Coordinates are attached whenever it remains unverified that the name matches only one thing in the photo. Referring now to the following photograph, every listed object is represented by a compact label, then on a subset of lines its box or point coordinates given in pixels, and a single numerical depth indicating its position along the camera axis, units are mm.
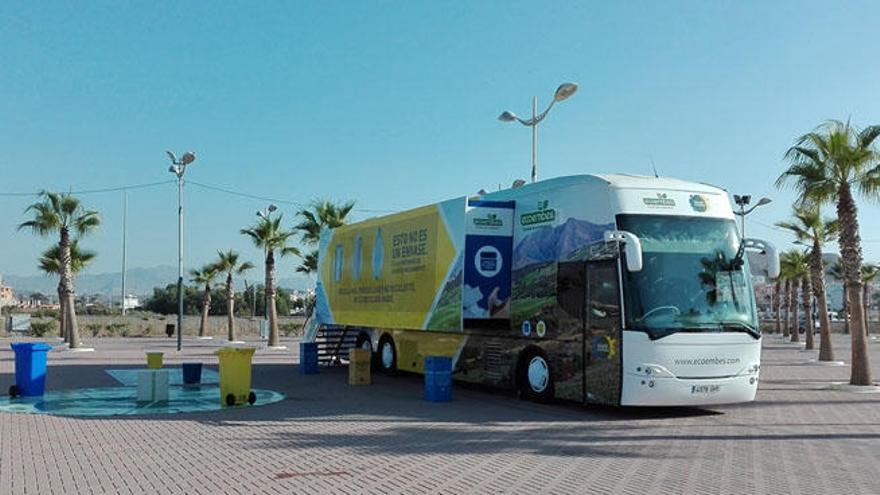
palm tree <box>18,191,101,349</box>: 31438
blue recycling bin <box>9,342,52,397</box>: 15391
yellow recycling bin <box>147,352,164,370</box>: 17609
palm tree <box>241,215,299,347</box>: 36250
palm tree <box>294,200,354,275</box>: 35750
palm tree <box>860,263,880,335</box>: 53988
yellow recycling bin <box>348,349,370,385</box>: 18031
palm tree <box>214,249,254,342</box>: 44212
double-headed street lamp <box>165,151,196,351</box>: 33303
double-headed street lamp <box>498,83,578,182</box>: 22469
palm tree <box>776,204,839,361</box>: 26531
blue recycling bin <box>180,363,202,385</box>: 18344
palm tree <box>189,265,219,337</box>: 46594
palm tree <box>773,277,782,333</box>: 53238
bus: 12570
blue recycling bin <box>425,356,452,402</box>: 15008
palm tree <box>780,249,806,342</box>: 41844
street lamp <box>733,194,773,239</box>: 38781
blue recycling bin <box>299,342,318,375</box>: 21234
